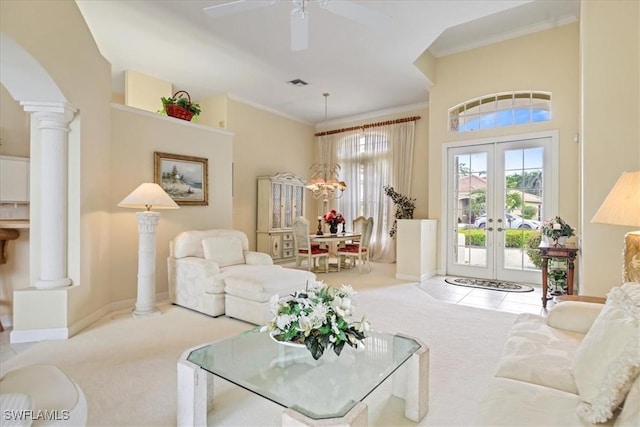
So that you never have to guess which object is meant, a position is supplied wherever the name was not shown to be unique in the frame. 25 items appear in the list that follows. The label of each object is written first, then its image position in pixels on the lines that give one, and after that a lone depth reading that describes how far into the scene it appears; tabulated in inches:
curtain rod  278.1
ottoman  129.9
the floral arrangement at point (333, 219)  253.6
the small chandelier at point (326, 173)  318.3
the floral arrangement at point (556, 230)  156.6
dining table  234.2
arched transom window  197.2
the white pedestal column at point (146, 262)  141.6
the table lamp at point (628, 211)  80.0
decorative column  119.3
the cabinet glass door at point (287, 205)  277.0
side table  151.7
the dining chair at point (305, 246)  233.1
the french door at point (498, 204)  197.6
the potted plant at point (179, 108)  173.6
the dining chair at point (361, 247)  241.9
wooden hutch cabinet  264.7
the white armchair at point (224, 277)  132.7
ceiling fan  97.8
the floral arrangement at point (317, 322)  66.7
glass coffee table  55.7
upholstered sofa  44.7
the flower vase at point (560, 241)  157.6
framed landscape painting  169.6
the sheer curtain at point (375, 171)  282.8
